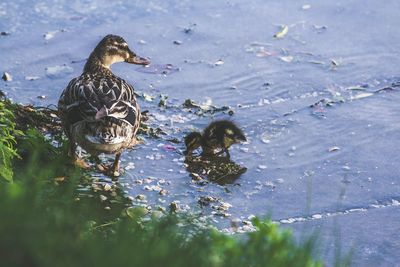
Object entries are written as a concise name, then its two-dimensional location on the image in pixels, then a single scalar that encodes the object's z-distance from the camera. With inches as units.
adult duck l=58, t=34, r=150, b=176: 524.4
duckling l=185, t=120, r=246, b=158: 570.3
